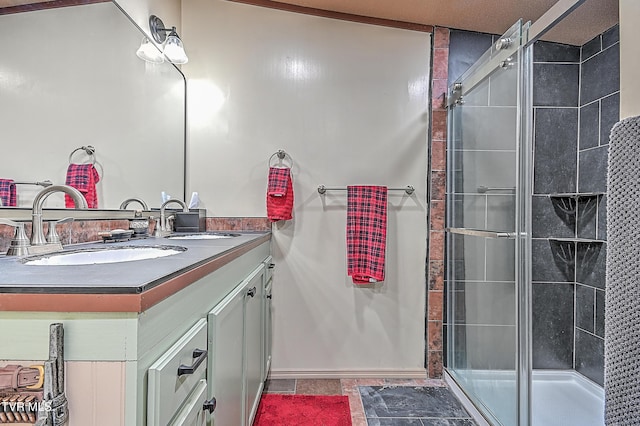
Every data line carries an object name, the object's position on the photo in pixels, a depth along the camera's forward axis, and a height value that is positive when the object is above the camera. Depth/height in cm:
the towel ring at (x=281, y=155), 238 +38
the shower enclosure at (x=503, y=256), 159 -19
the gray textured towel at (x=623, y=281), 68 -11
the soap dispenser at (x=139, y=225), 179 -4
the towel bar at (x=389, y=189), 238 +18
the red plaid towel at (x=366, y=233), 229 -9
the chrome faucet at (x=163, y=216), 203 +0
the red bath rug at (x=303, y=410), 187 -99
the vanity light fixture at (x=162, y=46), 208 +92
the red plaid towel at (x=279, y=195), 226 +13
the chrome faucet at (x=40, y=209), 112 +2
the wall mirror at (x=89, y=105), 121 +45
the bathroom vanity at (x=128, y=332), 58 -19
